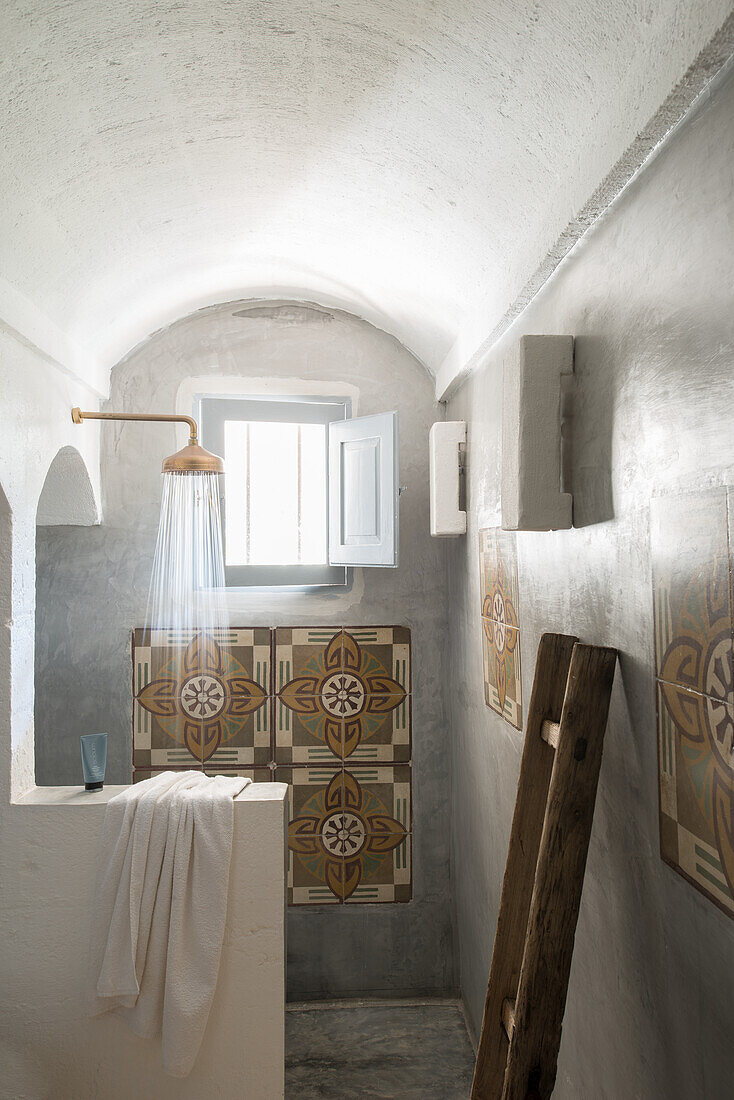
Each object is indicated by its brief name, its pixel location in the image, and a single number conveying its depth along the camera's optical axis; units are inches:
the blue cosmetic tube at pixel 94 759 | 88.0
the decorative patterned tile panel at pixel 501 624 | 81.7
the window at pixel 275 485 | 126.5
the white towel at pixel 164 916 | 80.3
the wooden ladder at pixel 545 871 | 49.1
